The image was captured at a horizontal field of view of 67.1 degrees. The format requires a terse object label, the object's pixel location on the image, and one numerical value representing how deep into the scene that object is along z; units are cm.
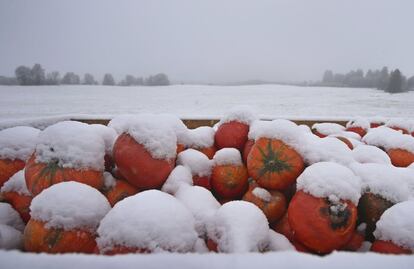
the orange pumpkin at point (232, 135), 189
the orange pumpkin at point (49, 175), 134
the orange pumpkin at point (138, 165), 144
